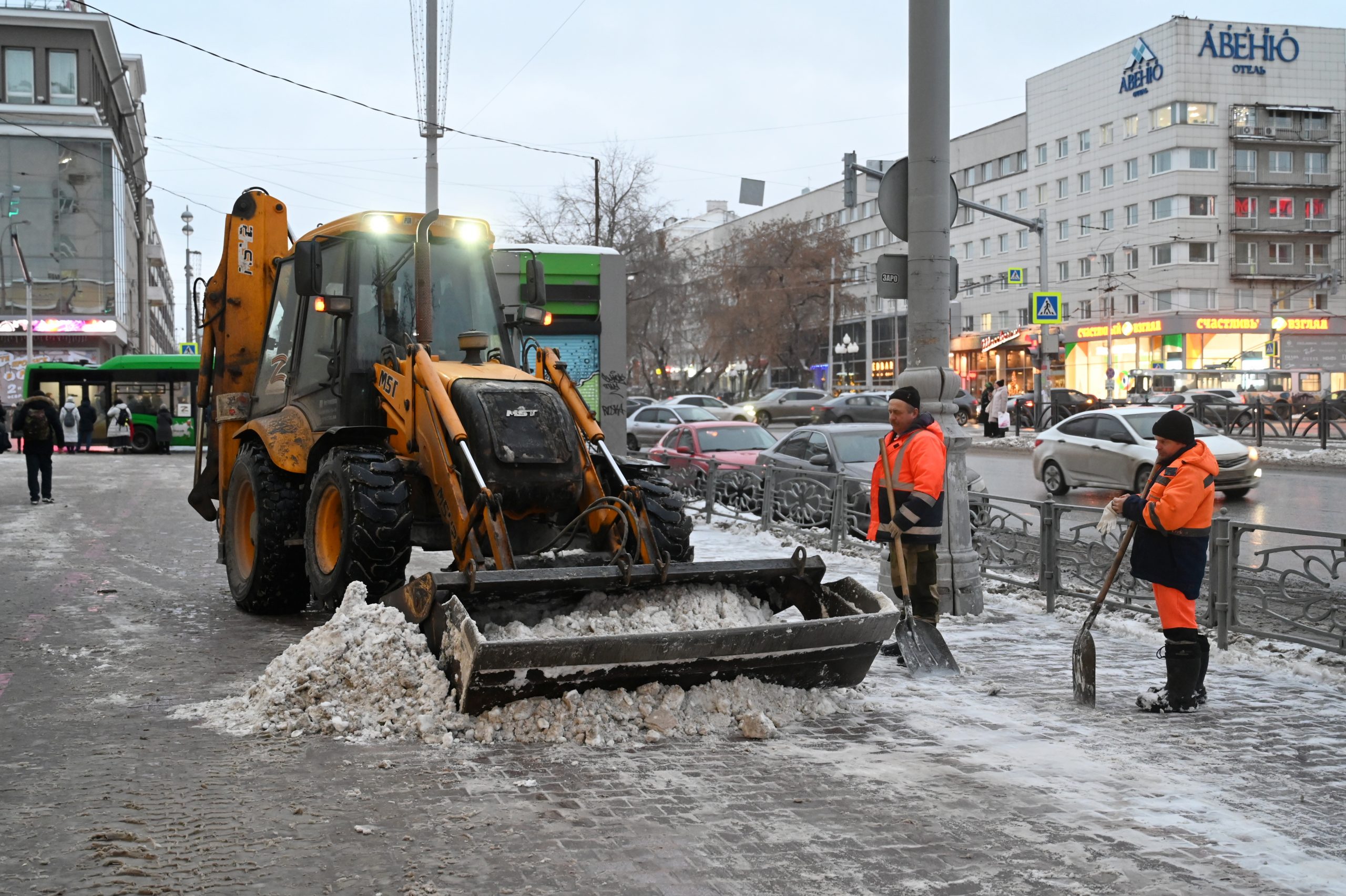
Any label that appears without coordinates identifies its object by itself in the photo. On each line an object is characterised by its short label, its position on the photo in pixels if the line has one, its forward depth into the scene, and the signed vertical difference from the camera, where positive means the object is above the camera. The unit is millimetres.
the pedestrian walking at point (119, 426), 37312 -718
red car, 19453 -645
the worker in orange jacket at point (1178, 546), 6594 -752
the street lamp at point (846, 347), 70938 +3204
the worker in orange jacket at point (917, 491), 7758 -542
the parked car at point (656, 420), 31078 -435
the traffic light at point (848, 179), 30203 +5469
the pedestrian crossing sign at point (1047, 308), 33000 +2489
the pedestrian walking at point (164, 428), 37625 -780
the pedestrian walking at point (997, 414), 38469 -327
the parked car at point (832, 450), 16281 -633
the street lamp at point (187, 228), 67500 +10097
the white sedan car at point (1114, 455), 19250 -807
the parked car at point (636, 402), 47512 +23
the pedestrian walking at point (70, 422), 36781 -604
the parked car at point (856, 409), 43406 -201
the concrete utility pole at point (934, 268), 9641 +1059
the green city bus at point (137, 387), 37500 +441
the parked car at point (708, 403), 44894 +7
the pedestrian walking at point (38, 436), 18219 -506
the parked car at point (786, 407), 50562 -154
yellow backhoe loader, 6207 -472
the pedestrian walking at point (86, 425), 37094 -685
